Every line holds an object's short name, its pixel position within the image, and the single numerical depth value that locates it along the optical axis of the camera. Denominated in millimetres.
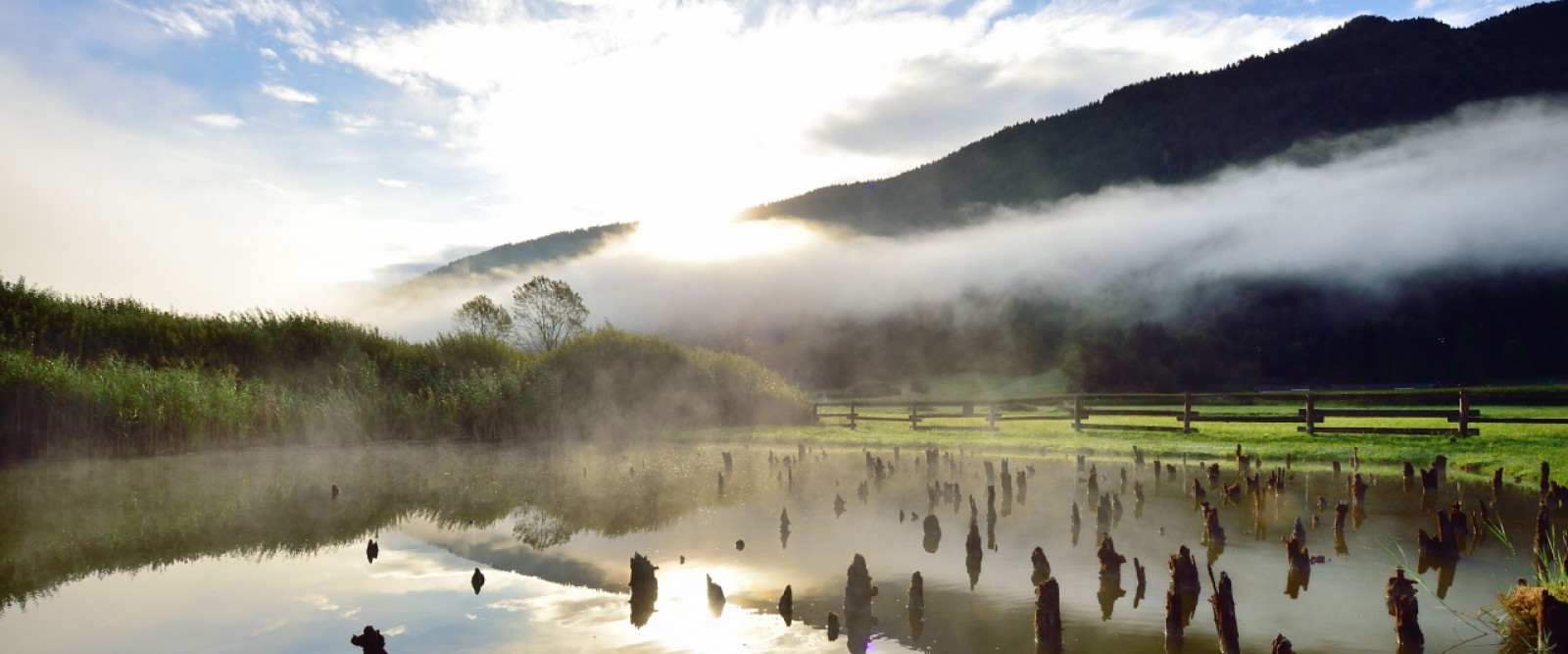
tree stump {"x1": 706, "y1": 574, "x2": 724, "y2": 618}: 10023
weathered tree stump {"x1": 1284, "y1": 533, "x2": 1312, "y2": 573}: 11148
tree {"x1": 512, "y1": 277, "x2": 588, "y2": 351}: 95938
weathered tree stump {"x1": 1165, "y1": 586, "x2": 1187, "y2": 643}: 8375
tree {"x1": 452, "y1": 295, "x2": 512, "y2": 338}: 94312
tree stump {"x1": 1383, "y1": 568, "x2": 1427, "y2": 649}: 8055
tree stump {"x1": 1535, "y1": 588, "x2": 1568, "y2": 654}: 7375
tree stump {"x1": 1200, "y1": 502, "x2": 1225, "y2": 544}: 13086
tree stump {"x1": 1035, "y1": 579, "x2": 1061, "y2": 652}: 8266
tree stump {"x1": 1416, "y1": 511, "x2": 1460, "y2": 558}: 11867
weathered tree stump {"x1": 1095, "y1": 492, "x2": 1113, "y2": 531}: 14895
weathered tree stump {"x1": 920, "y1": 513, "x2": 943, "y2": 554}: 13597
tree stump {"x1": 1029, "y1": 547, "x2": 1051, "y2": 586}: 11000
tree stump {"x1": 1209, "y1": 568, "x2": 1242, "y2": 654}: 7973
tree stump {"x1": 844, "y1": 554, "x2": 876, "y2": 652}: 9266
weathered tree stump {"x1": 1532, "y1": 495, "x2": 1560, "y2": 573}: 11453
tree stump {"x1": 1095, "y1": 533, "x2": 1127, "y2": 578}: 10890
